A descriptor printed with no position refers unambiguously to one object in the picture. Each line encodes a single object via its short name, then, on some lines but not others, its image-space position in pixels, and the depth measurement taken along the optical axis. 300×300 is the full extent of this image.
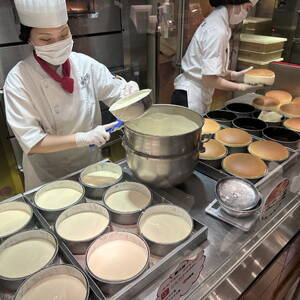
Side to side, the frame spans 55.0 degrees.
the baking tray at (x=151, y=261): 0.79
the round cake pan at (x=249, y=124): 1.76
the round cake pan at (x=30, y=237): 0.93
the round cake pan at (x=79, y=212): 0.91
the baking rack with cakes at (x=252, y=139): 1.30
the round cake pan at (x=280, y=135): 1.63
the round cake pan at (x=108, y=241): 0.79
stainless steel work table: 0.88
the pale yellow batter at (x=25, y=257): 0.88
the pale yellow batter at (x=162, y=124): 1.19
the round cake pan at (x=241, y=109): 1.91
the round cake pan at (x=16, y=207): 1.09
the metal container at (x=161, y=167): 1.03
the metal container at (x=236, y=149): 1.52
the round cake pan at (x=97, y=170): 1.16
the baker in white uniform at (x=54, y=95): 1.29
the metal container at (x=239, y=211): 1.04
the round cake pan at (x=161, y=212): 0.90
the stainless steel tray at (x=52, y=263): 0.81
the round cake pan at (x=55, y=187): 1.04
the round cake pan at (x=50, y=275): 0.79
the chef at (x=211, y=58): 2.21
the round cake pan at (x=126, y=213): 1.01
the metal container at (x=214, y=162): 1.39
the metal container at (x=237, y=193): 1.08
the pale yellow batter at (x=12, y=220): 1.02
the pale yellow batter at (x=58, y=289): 0.80
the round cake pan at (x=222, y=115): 1.88
